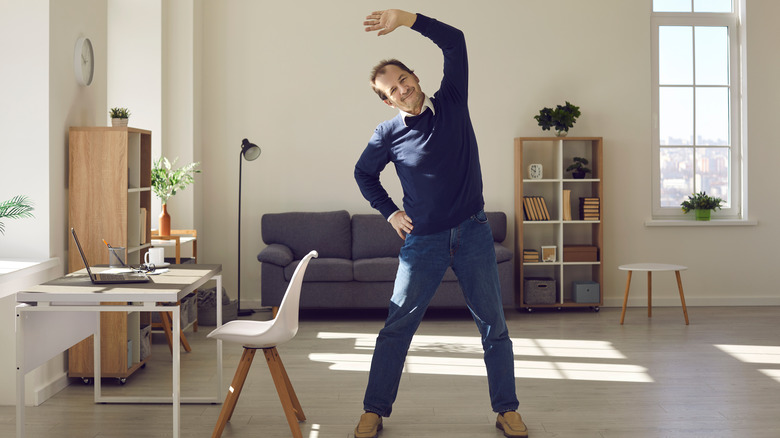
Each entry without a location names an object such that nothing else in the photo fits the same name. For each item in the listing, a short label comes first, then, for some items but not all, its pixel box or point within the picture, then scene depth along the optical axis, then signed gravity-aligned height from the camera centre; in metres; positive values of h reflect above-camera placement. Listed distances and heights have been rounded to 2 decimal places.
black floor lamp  6.00 +0.60
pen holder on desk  3.55 -0.17
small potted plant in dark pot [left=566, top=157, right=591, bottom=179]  6.56 +0.49
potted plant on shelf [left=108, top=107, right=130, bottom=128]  4.27 +0.62
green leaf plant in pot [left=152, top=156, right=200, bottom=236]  5.31 +0.30
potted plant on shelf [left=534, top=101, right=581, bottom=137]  6.47 +0.93
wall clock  4.08 +0.93
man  3.01 -0.01
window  6.91 +1.19
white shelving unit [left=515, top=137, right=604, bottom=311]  6.73 +0.15
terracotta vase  5.41 +0.00
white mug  3.53 -0.17
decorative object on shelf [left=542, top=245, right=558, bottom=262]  6.56 -0.28
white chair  3.00 -0.49
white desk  2.75 -0.32
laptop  3.03 -0.24
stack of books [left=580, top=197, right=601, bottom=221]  6.52 +0.12
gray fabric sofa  6.03 -0.33
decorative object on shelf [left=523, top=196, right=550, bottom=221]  6.55 +0.11
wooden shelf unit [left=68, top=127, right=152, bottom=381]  3.99 +0.08
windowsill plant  6.77 +0.16
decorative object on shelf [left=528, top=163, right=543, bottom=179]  6.59 +0.47
